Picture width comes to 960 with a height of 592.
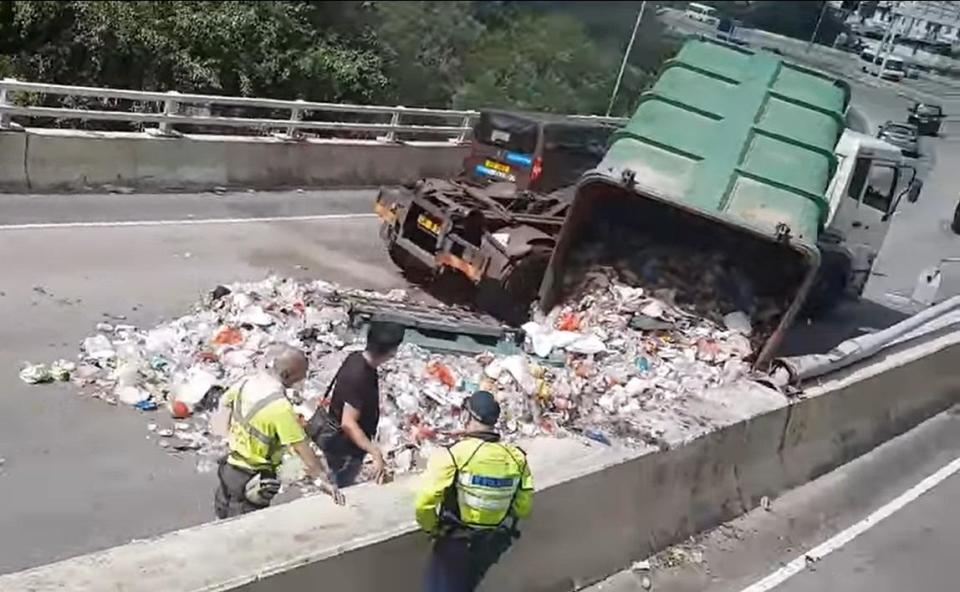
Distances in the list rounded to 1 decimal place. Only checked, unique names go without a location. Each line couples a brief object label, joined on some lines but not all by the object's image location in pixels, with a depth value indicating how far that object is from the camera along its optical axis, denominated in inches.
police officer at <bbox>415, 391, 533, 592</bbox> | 232.5
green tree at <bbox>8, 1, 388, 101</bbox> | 962.1
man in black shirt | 289.6
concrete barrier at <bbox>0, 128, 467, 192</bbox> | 672.4
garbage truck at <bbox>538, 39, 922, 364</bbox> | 510.9
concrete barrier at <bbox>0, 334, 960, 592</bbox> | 207.6
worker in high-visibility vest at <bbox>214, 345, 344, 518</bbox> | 257.1
